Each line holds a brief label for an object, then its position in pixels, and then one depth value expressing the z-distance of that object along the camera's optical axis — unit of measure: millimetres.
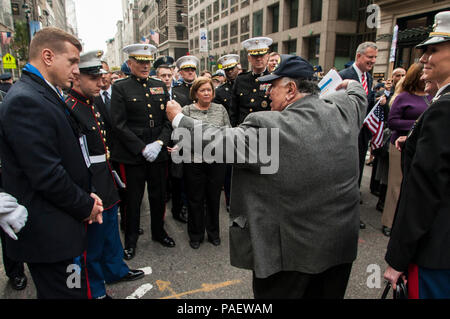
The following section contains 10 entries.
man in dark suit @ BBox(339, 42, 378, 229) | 4168
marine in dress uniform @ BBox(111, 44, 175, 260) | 3406
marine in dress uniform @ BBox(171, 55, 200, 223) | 4602
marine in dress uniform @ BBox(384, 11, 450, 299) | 1422
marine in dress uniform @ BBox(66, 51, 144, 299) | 2639
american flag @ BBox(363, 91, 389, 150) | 4445
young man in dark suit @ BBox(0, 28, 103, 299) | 1709
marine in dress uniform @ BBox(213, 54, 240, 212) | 5203
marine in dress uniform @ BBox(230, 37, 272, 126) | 4281
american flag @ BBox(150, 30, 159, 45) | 20267
